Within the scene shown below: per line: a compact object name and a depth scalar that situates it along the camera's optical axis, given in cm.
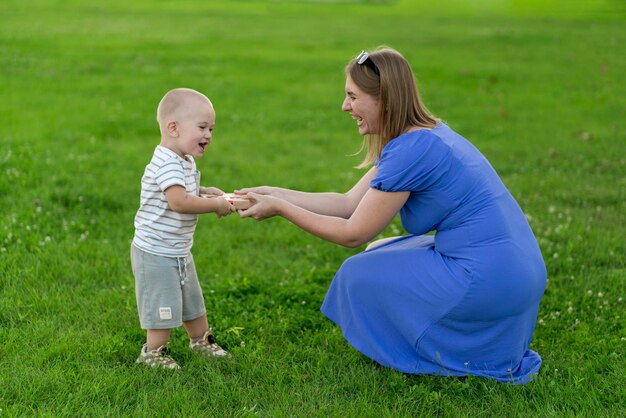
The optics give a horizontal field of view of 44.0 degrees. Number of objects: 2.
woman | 470
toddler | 476
